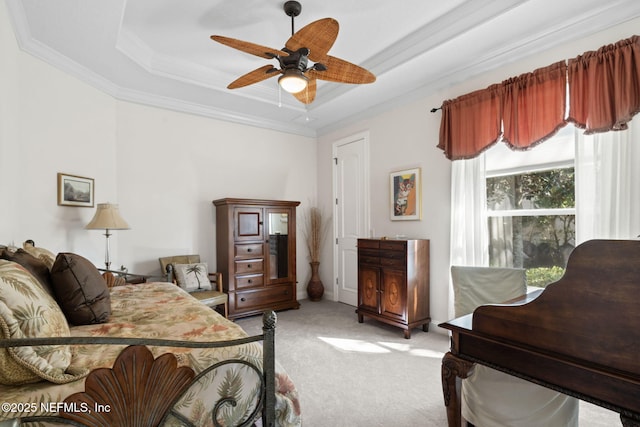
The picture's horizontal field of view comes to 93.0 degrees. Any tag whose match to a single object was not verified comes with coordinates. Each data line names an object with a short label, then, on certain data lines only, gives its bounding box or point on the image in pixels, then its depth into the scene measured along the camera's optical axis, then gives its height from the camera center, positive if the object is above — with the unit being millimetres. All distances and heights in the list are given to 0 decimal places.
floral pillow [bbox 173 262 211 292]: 3459 -736
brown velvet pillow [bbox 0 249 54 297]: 1578 -267
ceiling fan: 1896 +1095
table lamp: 2916 -57
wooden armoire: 3908 -548
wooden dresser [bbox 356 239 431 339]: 3277 -803
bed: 934 -579
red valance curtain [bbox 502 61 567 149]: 2434 +891
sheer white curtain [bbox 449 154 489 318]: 3012 -40
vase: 4836 -1176
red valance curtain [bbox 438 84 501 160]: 2859 +877
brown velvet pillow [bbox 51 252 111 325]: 1607 -424
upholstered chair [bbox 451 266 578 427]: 1478 -924
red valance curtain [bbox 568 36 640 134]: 2080 +890
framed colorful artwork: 3617 +208
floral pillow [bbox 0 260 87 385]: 937 -400
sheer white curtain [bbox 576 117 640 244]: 2119 +186
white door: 4410 +72
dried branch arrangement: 5004 -328
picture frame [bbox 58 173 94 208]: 2932 +239
